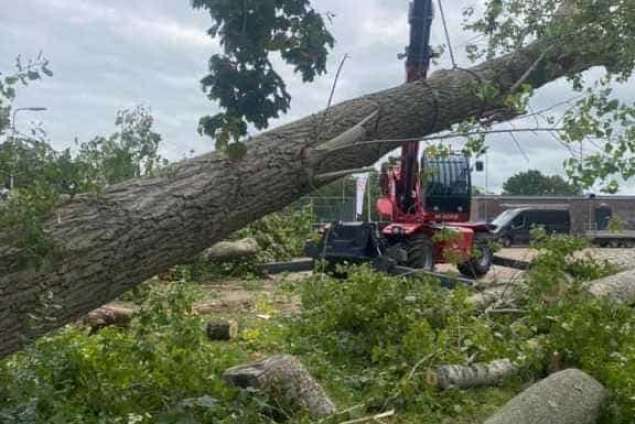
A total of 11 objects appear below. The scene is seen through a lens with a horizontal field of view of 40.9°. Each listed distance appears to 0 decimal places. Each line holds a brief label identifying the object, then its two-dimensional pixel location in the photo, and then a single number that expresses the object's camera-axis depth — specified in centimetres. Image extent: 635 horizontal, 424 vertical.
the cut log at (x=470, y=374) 507
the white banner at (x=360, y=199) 1109
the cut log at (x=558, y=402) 434
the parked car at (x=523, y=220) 2136
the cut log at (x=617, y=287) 709
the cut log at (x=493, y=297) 679
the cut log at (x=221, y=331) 655
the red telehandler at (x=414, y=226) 1127
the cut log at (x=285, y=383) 438
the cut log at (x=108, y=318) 648
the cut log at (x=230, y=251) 1204
